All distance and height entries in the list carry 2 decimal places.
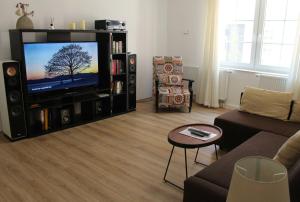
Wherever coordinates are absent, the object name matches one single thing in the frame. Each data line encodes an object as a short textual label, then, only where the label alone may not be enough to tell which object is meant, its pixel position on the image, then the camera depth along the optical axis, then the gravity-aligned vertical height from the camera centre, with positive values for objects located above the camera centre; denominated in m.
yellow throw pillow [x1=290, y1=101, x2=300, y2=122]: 3.21 -0.74
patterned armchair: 4.87 -0.71
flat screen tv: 3.71 -0.30
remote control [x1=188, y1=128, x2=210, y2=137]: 2.70 -0.83
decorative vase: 3.60 +0.28
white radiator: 4.41 -0.56
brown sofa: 1.84 -0.92
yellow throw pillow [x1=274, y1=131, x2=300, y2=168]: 1.81 -0.69
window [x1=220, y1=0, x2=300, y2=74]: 4.44 +0.23
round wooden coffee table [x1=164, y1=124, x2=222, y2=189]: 2.46 -0.85
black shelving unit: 3.76 -0.79
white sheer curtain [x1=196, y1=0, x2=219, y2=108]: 4.98 -0.26
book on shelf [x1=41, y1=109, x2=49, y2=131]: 3.94 -1.04
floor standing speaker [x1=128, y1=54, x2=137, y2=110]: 4.86 -0.63
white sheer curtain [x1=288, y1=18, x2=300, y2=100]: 4.17 -0.38
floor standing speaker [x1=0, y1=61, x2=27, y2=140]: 3.49 -0.72
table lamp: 0.93 -0.47
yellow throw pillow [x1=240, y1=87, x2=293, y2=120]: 3.32 -0.68
